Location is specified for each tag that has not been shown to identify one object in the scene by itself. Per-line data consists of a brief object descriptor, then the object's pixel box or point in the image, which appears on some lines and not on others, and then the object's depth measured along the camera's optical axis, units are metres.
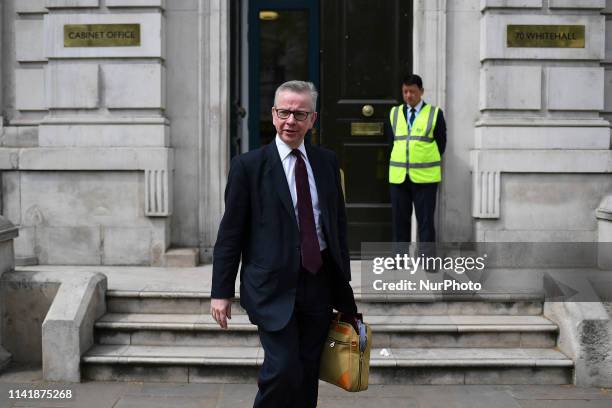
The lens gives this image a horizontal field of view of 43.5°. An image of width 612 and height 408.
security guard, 7.66
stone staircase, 6.00
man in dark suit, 3.83
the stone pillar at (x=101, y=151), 8.16
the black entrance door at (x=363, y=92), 8.81
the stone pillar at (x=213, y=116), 8.41
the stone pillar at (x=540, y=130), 8.11
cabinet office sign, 8.17
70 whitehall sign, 8.12
